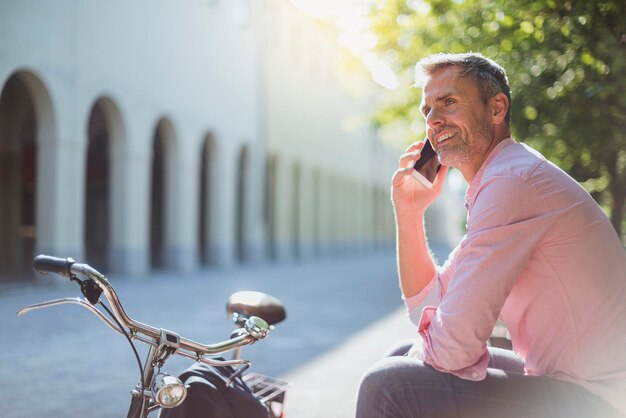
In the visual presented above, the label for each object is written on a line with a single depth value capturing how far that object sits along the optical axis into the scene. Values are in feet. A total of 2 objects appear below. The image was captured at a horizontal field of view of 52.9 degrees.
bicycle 5.84
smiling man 5.77
